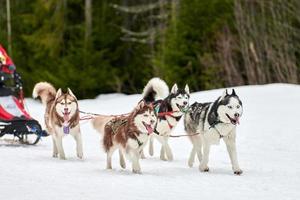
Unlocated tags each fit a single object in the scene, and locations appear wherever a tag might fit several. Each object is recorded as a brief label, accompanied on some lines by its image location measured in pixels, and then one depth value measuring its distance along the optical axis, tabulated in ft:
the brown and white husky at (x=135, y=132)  28.50
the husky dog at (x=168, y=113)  33.24
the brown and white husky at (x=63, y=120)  32.91
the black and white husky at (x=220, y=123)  28.71
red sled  37.35
